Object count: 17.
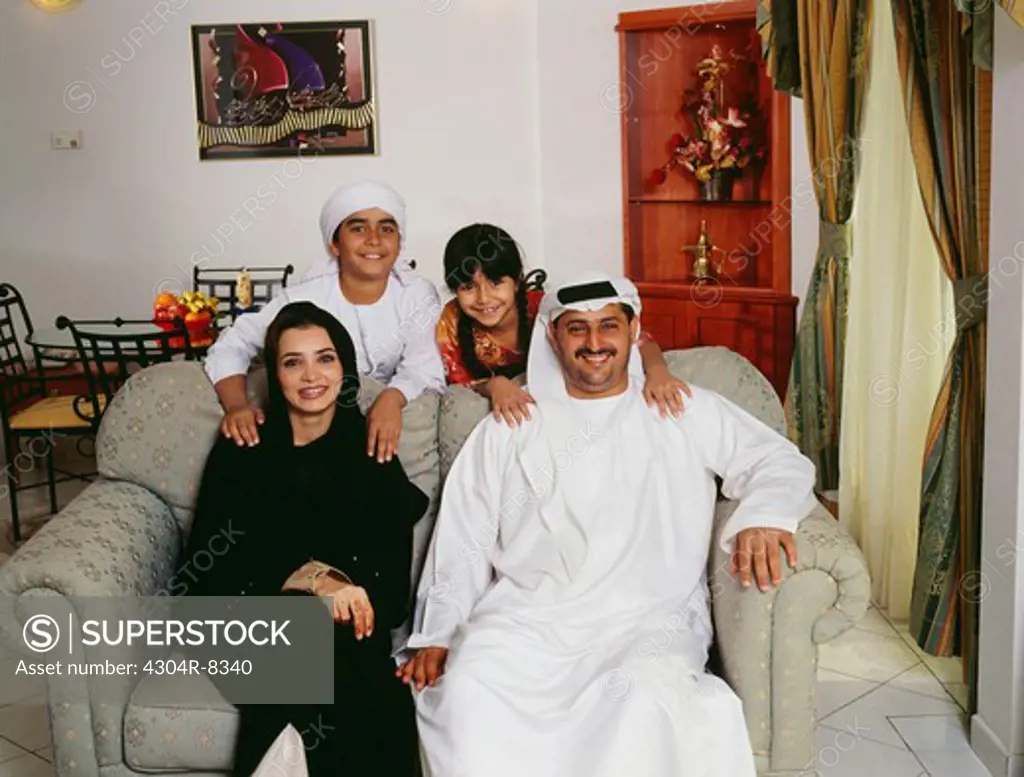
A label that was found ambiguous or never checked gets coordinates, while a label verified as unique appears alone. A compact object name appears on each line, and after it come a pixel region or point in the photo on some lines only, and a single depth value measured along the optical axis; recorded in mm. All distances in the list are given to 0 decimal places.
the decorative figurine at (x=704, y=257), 6047
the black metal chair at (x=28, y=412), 5352
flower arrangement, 5848
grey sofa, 2553
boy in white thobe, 3203
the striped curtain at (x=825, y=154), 4191
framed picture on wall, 6727
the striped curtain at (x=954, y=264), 3121
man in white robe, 2432
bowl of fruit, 5391
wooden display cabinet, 5645
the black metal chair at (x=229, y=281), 6686
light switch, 6738
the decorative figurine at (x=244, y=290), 5918
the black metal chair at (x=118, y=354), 4891
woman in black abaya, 2627
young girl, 2959
